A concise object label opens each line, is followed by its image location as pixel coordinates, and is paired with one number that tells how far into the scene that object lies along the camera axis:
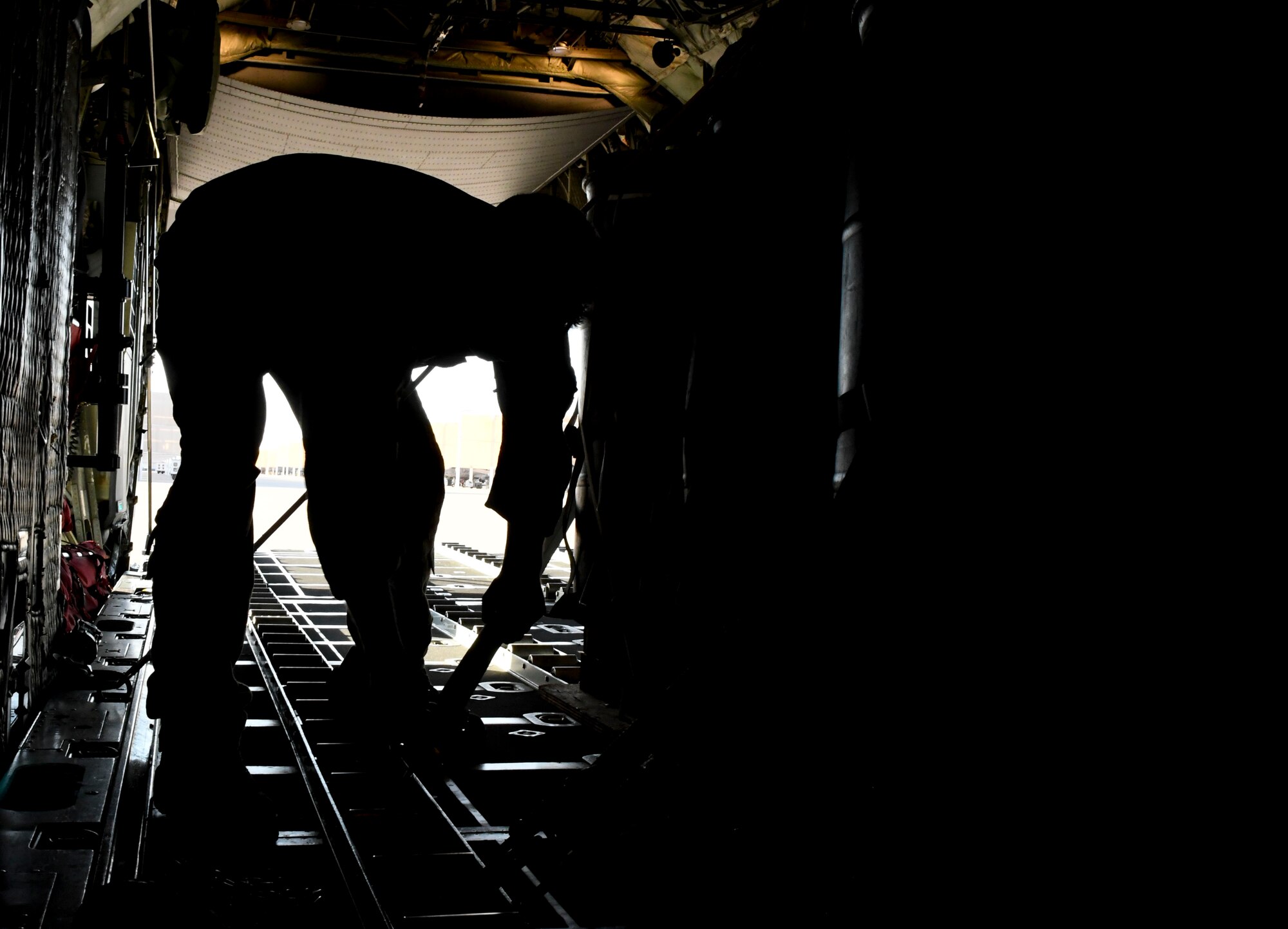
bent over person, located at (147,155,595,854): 2.05
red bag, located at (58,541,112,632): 4.53
